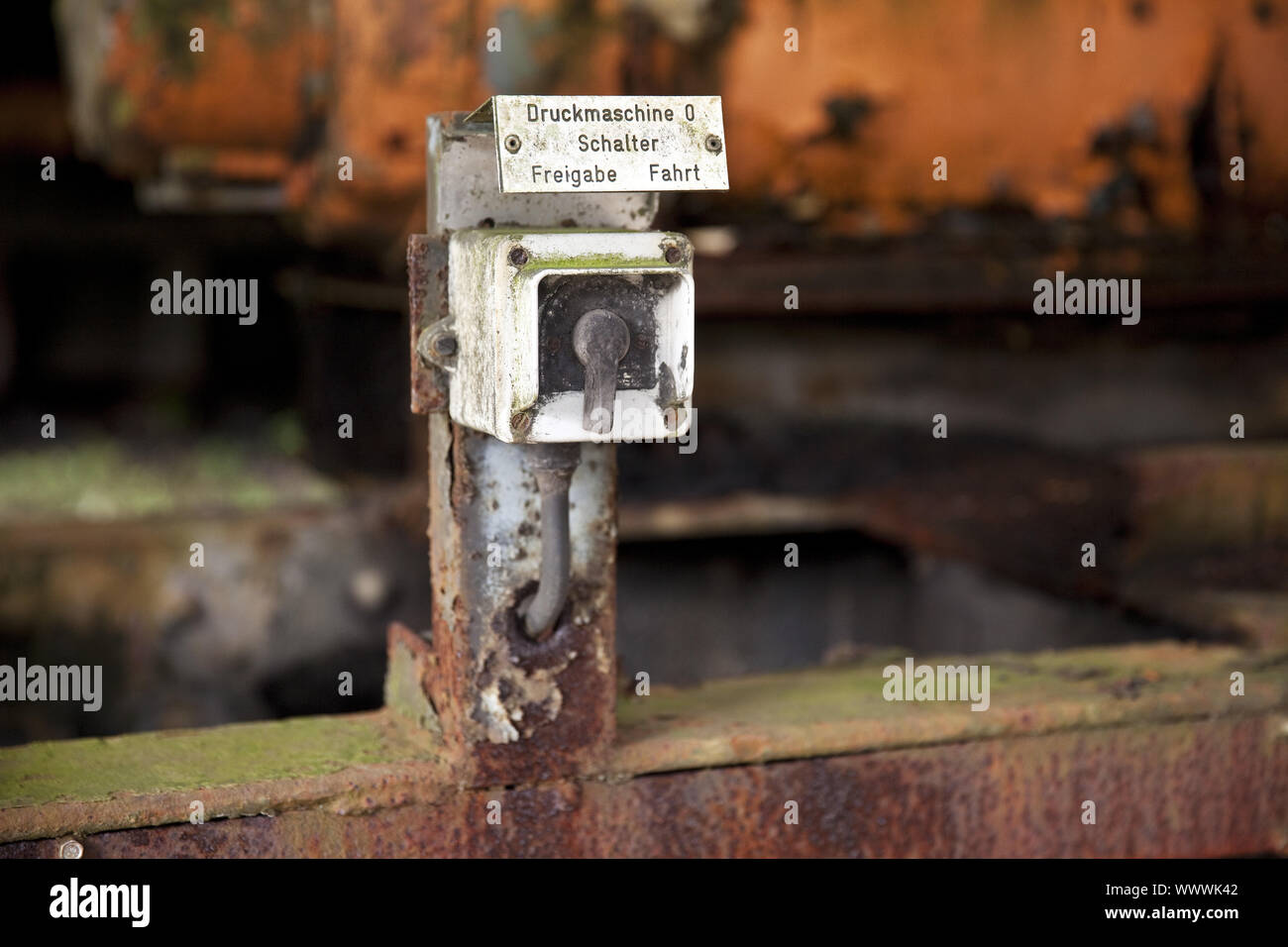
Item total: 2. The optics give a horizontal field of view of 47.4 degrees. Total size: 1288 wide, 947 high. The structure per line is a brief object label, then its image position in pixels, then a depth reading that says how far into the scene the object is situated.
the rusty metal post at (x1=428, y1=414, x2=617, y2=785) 1.32
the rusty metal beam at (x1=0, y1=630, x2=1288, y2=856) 1.31
